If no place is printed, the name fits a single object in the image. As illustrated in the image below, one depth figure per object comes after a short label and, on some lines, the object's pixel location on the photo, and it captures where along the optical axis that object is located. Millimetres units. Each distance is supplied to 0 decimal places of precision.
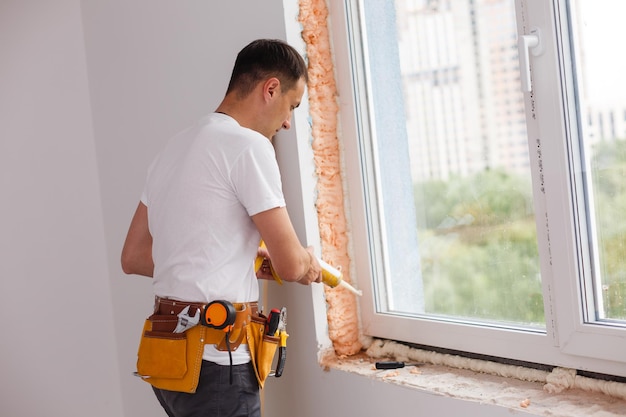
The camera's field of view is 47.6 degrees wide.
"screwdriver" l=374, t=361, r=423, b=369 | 1985
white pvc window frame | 1568
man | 1627
